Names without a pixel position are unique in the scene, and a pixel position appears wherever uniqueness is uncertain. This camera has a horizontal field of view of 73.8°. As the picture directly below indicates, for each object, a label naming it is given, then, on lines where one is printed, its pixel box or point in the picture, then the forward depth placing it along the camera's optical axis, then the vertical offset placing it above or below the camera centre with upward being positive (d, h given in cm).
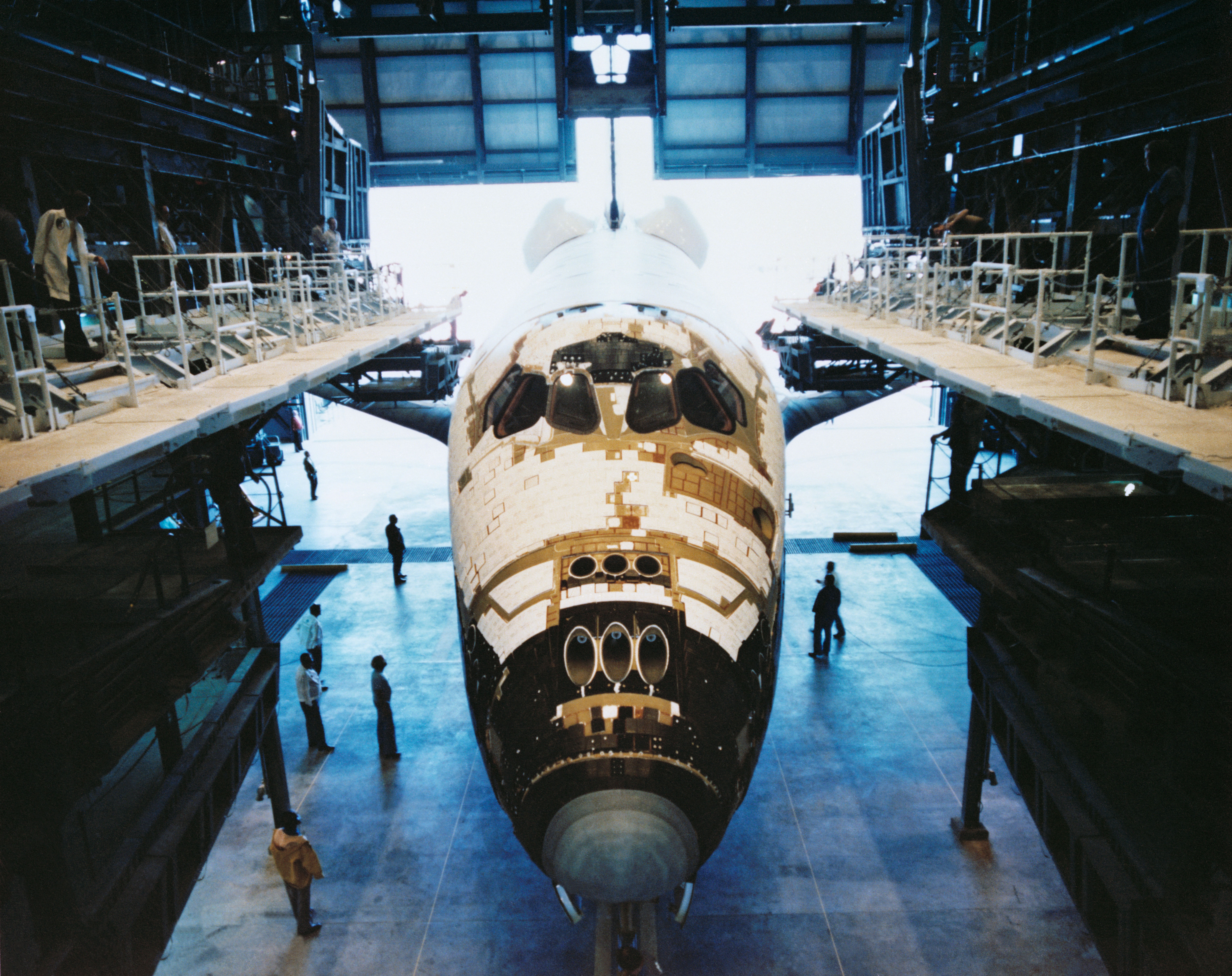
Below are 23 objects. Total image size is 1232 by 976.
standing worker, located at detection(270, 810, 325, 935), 802 -542
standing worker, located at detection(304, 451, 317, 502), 2392 -515
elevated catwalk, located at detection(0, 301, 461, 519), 536 -108
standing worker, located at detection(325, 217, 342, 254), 2239 +127
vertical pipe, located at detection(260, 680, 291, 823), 919 -529
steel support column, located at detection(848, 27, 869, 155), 3178 +716
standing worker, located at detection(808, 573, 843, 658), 1374 -545
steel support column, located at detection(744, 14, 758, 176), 3148 +704
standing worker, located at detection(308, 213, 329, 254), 2275 +136
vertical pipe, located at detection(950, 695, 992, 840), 926 -552
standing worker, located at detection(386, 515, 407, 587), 1770 -536
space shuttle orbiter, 441 -187
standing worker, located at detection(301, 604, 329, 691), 1290 -530
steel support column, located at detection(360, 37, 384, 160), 3181 +746
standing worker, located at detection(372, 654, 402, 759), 1102 -560
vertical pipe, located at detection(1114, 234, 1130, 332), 760 -11
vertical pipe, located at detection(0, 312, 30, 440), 591 -71
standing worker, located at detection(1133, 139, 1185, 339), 827 +32
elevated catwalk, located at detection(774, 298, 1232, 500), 525 -106
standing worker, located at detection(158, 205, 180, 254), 1407 +98
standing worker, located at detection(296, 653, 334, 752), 1145 -555
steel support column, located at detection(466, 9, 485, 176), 3130 +719
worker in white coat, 855 +44
